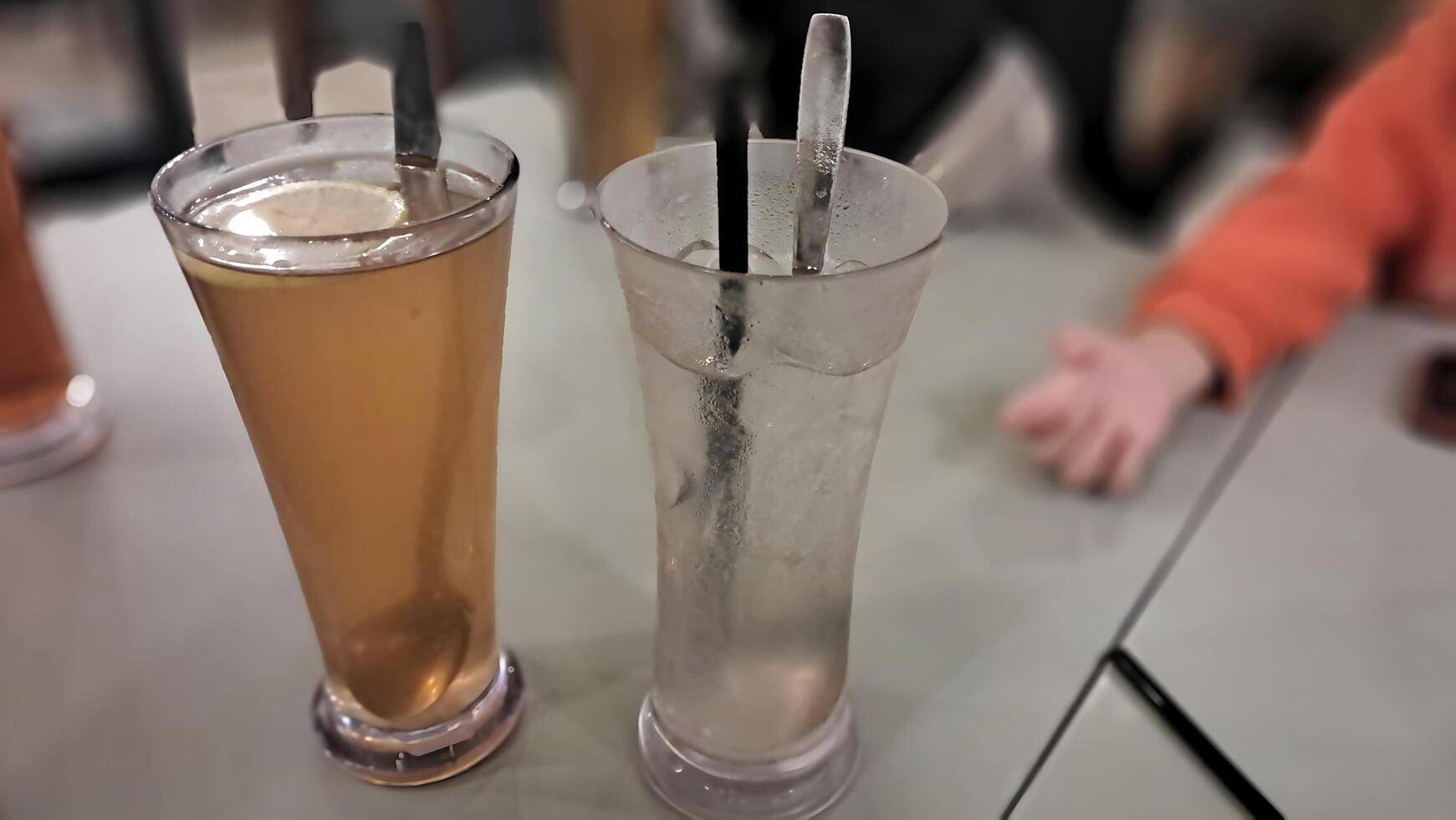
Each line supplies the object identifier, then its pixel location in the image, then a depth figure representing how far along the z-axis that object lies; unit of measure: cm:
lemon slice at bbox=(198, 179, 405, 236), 36
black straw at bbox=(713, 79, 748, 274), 30
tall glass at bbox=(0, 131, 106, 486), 59
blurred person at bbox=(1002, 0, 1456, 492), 66
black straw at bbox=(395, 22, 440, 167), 36
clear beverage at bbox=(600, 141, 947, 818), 33
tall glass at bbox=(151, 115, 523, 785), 34
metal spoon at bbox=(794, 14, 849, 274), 31
